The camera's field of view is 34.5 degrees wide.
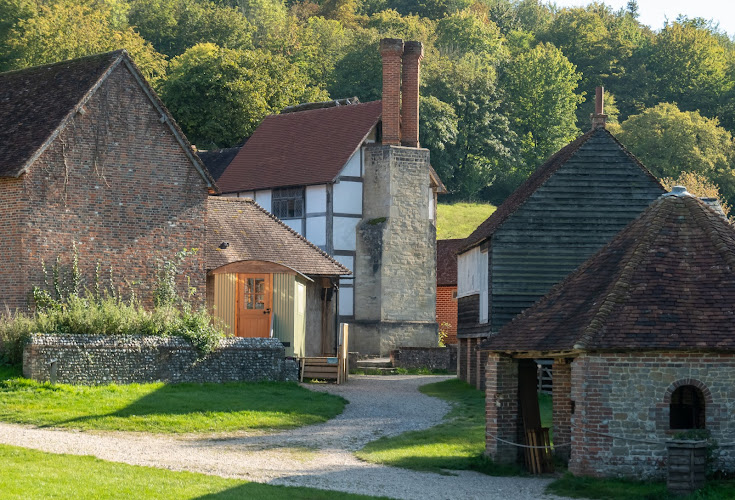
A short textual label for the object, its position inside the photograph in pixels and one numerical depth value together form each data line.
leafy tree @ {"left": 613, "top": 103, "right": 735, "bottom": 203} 75.00
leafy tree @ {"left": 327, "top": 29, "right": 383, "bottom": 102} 79.00
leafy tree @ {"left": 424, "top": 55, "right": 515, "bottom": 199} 74.56
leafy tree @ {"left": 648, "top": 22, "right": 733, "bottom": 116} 91.62
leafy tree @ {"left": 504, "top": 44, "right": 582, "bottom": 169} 82.19
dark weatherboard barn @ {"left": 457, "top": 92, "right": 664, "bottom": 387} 32.16
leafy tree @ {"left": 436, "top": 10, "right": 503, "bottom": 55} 98.50
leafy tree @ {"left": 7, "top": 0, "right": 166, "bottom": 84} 67.19
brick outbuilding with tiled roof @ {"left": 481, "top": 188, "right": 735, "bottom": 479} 19.11
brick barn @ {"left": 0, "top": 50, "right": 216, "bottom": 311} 28.80
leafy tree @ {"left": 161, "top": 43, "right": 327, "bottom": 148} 63.34
